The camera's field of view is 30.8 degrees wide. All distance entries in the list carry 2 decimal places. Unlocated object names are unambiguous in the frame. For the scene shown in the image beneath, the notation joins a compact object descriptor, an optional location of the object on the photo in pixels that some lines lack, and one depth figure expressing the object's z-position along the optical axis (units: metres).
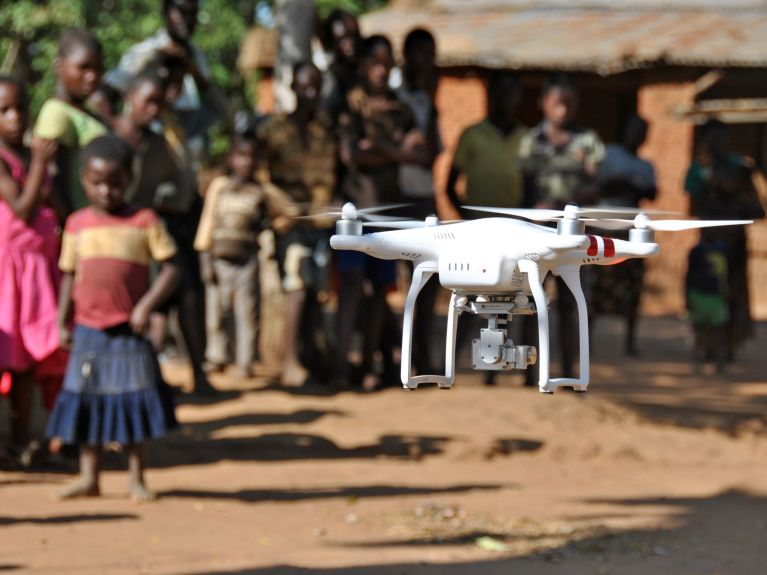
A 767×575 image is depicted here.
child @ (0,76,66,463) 6.43
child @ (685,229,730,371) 10.68
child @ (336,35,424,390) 8.29
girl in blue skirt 5.97
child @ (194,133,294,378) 8.55
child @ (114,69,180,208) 7.07
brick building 15.81
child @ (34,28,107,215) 6.65
